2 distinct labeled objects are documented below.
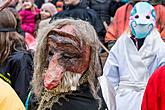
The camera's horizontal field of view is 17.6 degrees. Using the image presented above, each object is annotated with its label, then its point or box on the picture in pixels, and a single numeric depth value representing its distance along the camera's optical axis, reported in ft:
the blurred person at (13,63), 15.64
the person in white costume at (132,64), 19.25
